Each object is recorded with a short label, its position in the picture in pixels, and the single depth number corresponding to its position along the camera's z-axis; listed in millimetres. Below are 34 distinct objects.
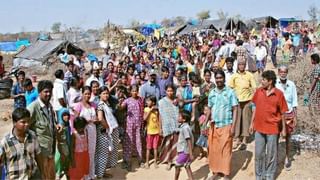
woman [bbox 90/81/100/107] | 7056
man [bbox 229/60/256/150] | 7512
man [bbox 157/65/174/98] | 8297
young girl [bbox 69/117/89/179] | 6508
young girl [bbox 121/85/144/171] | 7504
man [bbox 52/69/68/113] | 7309
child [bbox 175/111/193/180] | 6637
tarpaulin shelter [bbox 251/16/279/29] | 41956
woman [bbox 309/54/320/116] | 7700
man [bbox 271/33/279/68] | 17641
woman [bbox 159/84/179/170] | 7410
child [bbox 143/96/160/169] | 7605
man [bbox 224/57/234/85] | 8091
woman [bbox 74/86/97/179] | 6633
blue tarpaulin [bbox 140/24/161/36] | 45062
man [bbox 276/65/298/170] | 6816
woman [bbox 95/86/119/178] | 6949
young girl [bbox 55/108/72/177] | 6215
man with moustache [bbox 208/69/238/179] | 6586
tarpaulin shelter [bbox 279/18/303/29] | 40012
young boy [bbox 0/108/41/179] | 4117
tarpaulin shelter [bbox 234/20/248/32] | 39950
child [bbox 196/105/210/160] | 7466
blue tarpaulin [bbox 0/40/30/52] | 38875
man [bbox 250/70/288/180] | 6203
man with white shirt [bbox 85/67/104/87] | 8941
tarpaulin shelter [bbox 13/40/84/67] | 24453
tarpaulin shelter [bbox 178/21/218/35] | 39634
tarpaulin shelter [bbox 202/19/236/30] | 38750
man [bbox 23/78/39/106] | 7462
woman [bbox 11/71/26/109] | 8773
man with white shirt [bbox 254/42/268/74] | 15172
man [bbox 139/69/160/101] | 7980
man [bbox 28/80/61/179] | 5137
